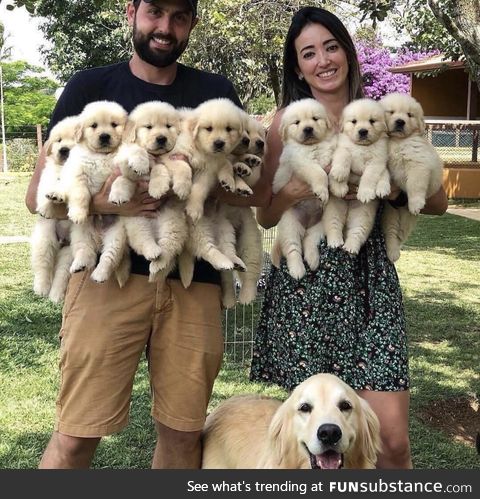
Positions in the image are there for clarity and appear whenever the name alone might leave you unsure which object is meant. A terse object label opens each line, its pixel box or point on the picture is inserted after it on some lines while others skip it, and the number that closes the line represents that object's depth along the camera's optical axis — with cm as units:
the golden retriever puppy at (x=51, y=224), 256
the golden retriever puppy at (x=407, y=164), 275
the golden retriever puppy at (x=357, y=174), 267
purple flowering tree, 1983
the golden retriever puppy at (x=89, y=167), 246
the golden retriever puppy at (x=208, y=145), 255
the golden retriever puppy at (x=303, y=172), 271
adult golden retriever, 221
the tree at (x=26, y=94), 3041
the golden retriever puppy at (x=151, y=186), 243
